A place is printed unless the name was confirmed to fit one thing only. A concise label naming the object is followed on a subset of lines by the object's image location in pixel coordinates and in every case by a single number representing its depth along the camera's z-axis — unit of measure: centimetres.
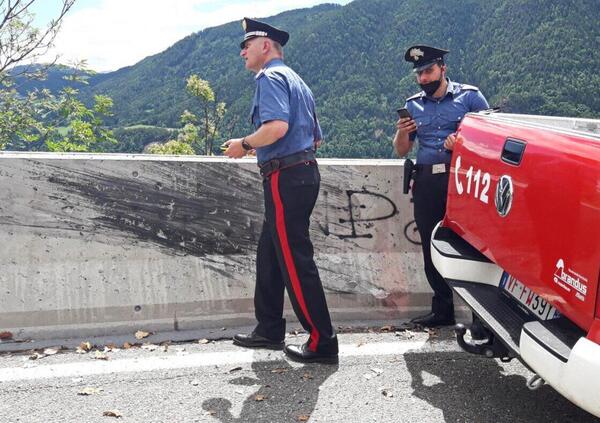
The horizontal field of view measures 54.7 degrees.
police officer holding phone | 397
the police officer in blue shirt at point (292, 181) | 334
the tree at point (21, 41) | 1393
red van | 200
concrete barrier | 370
